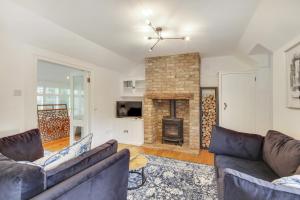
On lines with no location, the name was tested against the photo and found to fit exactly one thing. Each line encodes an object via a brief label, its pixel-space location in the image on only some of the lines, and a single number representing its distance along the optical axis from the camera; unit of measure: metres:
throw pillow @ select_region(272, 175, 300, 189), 0.96
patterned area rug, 2.19
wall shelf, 5.21
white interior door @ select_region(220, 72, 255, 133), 4.12
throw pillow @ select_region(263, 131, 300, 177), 1.54
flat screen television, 5.08
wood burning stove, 4.48
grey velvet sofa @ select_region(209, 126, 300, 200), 0.87
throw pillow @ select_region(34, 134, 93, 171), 1.28
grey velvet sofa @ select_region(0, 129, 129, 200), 0.87
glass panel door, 4.24
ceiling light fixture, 2.66
